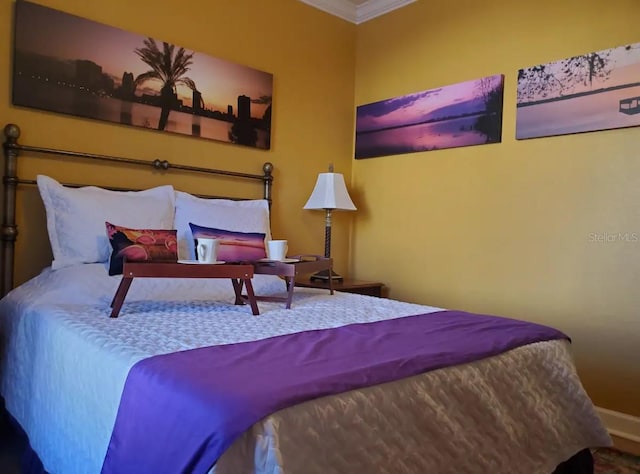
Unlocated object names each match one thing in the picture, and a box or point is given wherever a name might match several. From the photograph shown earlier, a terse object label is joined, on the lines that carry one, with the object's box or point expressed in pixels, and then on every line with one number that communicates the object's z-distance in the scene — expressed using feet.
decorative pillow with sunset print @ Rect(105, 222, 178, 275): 6.23
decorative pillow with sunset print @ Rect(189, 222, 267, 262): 7.47
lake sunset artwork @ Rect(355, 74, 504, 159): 9.41
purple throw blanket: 2.98
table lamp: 10.44
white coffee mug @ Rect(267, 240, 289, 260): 7.23
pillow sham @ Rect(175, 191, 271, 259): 7.81
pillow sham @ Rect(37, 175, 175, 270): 6.79
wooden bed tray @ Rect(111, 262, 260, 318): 5.46
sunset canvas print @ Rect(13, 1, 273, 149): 7.36
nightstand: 9.88
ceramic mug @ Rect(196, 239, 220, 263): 6.22
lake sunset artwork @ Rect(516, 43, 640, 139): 7.67
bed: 3.16
